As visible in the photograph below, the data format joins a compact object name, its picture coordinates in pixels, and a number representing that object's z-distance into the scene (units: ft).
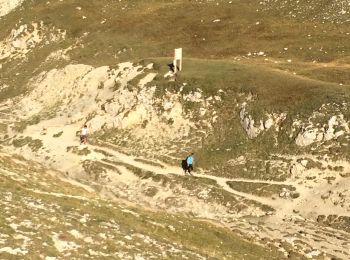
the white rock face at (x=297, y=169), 142.95
